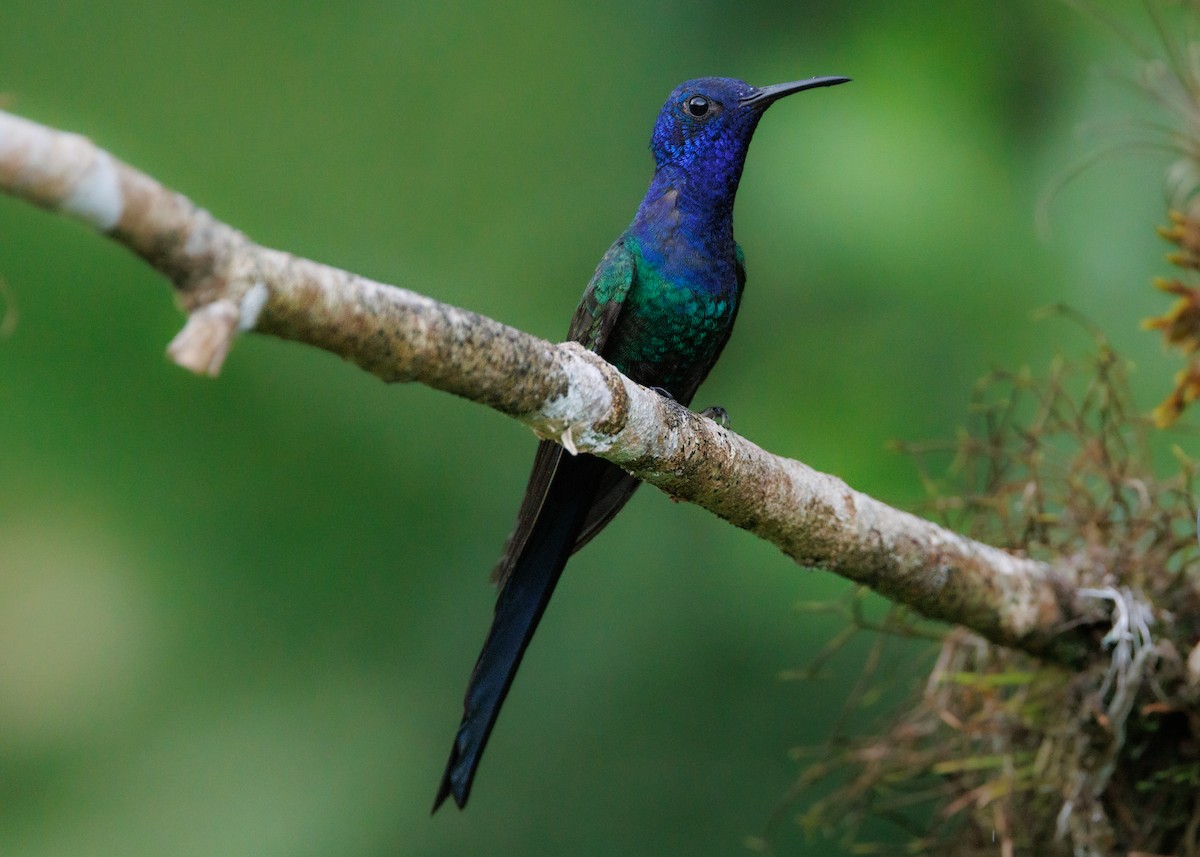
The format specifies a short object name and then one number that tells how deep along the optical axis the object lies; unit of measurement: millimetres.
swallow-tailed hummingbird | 4191
